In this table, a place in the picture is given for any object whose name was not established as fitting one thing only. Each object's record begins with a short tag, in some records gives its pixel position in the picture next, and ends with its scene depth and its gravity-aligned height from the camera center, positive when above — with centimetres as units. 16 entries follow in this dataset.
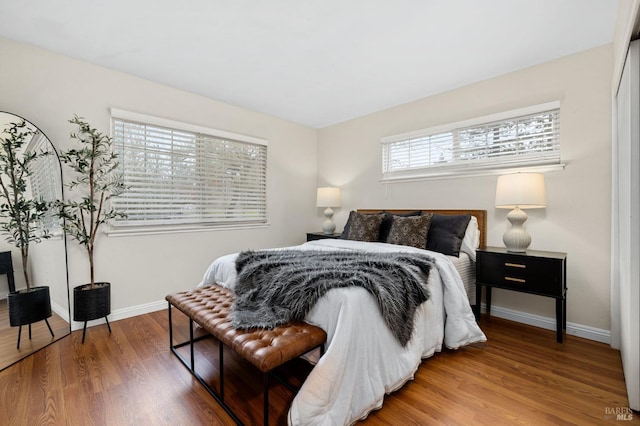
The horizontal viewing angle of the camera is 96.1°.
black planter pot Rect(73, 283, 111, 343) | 239 -77
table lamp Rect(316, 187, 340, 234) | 414 +12
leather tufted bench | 127 -63
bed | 132 -70
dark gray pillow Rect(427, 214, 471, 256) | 267 -24
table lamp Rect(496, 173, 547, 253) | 235 +7
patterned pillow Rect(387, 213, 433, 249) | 279 -22
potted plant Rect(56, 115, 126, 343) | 242 +10
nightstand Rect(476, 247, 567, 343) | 222 -54
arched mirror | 213 -26
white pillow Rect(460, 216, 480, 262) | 274 -31
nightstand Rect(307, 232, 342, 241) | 397 -37
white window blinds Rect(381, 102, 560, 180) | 262 +66
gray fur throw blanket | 157 -45
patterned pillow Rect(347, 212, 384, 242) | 317 -20
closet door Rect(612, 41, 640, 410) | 145 -6
